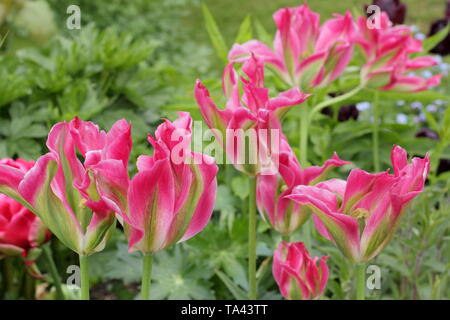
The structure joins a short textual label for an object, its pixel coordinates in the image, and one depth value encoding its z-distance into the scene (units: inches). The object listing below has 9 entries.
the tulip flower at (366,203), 29.2
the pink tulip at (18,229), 36.5
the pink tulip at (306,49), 37.2
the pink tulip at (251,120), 30.5
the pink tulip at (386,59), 40.2
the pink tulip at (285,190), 31.4
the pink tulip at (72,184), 28.6
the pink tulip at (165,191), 28.4
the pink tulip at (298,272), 32.1
